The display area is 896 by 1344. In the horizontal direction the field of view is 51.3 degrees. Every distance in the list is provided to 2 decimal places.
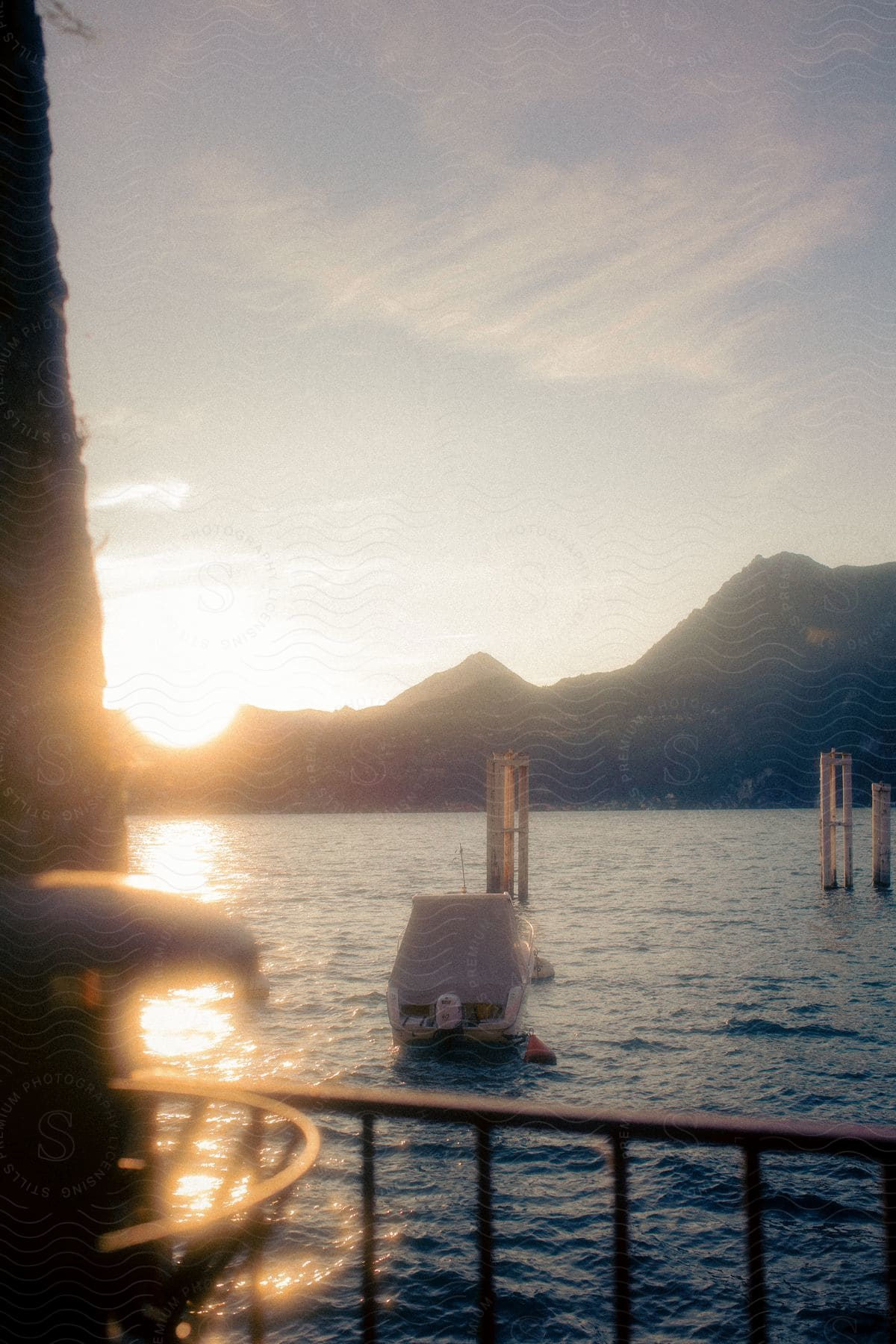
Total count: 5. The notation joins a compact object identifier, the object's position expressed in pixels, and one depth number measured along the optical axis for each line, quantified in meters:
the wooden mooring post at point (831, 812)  44.94
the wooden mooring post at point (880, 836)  43.80
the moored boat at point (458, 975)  19.00
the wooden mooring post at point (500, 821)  31.12
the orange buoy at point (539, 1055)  18.91
